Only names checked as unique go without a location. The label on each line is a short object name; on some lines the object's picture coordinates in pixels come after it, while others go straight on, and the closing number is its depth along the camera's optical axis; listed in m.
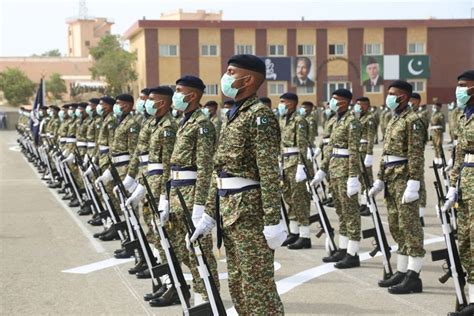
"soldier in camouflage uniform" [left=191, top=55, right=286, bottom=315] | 4.77
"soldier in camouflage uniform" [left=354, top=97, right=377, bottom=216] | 13.09
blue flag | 23.14
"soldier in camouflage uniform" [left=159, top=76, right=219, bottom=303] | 6.30
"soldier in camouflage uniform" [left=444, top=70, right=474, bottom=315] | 6.29
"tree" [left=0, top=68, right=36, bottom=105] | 72.75
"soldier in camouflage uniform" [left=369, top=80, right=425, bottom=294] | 7.24
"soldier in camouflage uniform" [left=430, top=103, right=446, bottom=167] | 16.46
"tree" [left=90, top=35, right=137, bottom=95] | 59.00
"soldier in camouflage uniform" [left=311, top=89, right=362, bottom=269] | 8.49
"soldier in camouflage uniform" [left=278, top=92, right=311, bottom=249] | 9.88
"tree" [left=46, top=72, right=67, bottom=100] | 72.81
